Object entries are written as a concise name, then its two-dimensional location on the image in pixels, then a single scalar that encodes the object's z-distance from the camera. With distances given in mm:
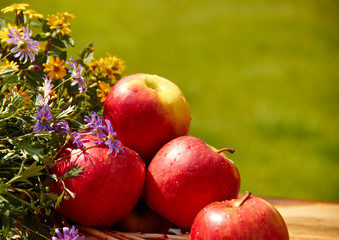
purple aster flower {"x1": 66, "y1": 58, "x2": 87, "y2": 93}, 1066
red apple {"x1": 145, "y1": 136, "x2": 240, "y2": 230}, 1050
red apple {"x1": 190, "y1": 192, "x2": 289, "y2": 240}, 1002
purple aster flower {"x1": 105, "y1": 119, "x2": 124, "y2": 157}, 1025
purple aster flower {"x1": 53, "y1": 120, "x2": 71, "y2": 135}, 1026
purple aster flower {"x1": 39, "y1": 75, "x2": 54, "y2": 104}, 1026
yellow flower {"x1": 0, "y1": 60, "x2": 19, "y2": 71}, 1034
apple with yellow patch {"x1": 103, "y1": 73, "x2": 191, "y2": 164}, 1087
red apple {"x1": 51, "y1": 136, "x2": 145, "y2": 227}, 1032
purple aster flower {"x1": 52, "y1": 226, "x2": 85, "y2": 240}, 975
